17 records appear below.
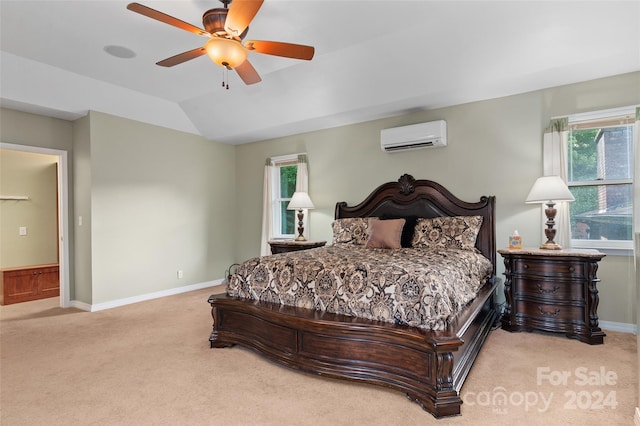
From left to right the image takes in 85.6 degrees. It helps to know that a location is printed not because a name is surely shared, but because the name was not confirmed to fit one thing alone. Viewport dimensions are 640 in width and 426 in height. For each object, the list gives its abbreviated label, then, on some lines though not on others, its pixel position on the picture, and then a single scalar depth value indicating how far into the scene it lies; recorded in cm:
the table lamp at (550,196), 330
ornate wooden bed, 202
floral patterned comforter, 223
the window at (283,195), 587
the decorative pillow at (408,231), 409
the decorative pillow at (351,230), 441
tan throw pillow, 389
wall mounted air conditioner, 419
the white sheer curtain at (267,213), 580
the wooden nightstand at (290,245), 480
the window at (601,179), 343
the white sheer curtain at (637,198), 193
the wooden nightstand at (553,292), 308
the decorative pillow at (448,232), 382
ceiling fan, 216
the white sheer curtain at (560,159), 359
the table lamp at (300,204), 511
